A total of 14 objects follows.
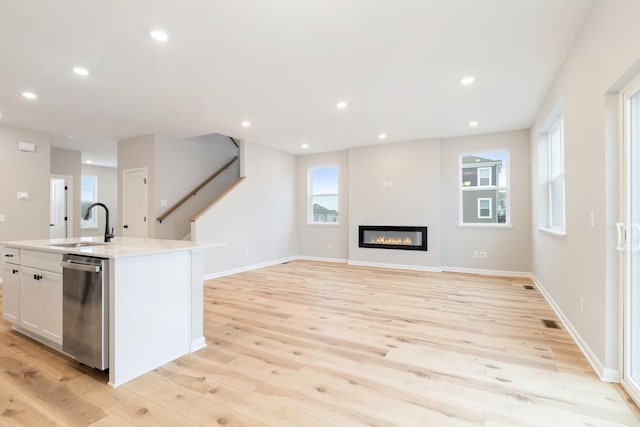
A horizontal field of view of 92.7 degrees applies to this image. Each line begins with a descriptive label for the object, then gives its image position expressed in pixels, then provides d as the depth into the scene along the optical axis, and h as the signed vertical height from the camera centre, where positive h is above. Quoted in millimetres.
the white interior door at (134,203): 5879 +259
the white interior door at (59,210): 7488 +149
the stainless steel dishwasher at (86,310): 2094 -676
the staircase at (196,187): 5902 +618
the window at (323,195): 7586 +522
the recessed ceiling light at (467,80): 3402 +1531
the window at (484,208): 5956 +143
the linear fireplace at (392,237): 6273 -466
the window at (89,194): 9141 +672
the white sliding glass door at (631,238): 1902 -143
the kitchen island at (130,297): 2086 -639
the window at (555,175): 3844 +521
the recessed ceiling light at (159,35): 2500 +1505
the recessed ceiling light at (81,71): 3092 +1496
